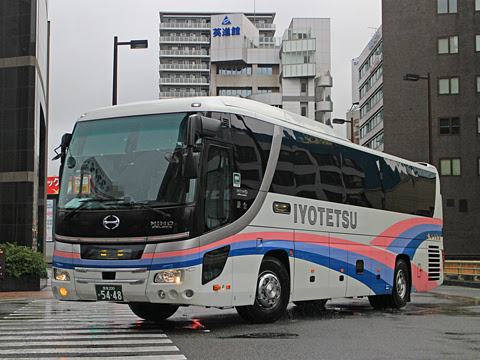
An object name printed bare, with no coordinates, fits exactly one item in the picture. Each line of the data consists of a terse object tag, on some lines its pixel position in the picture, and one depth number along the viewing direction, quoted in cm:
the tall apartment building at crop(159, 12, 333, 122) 11181
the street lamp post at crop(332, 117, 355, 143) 4741
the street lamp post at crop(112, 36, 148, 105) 2584
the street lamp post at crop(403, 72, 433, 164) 3866
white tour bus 1065
